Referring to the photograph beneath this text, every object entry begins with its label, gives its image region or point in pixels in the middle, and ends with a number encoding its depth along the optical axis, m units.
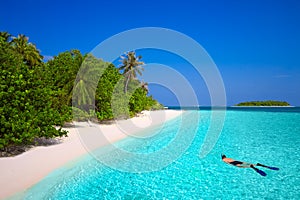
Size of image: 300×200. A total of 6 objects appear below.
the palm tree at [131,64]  39.44
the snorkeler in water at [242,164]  9.09
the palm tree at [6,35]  25.17
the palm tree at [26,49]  28.20
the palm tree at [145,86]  47.54
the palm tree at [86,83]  17.48
